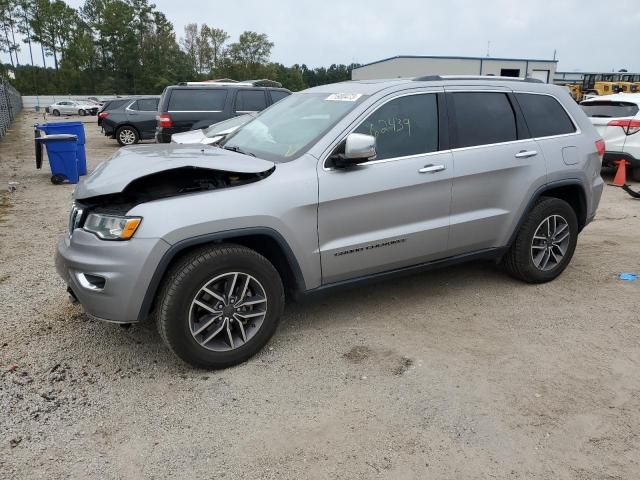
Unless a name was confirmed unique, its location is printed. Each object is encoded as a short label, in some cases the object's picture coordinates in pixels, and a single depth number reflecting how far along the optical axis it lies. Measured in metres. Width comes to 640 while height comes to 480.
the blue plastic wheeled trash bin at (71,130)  11.25
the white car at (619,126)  9.56
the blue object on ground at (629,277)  4.95
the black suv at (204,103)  12.12
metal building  44.41
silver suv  3.12
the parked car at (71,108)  39.75
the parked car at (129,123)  17.48
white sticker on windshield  3.88
